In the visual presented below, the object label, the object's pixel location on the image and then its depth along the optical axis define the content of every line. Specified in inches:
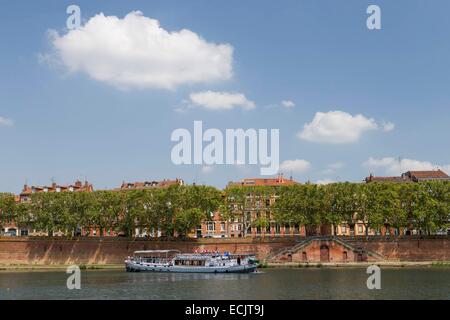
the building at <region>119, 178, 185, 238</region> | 5768.7
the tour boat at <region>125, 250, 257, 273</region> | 3563.0
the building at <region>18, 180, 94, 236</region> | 5782.5
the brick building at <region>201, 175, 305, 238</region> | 4517.7
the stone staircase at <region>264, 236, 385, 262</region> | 4059.3
